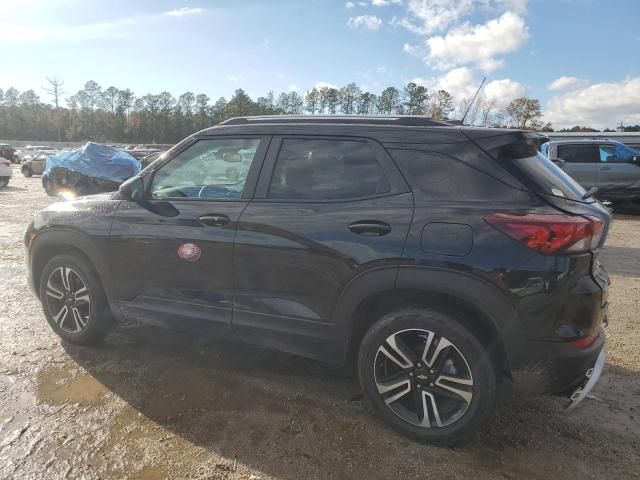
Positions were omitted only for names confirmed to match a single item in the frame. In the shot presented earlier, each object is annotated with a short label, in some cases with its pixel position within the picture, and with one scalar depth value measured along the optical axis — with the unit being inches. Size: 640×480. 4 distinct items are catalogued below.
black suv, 97.5
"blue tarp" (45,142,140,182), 517.0
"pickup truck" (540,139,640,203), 504.7
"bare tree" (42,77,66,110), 4242.4
